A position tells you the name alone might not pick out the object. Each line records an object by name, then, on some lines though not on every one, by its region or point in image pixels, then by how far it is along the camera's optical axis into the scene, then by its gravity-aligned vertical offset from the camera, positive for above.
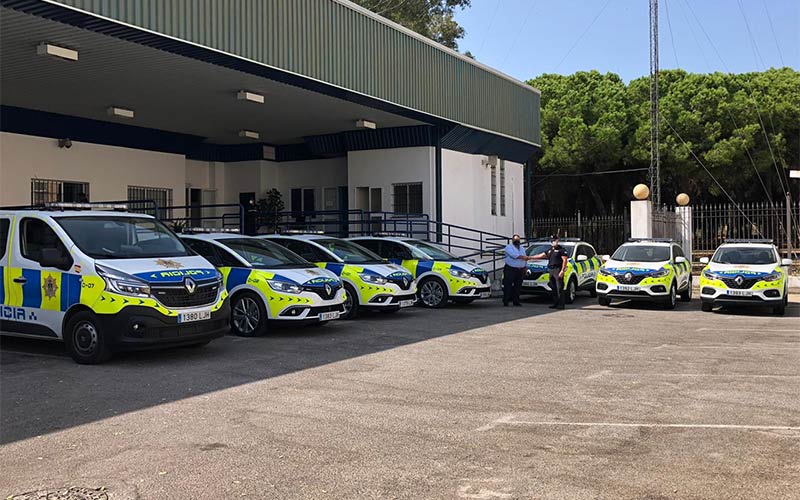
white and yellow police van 9.23 -0.44
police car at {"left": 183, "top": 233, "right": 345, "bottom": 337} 11.75 -0.59
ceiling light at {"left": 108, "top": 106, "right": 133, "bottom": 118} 20.22 +3.74
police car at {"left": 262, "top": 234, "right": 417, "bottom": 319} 14.35 -0.47
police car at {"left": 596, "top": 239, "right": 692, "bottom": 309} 16.91 -0.62
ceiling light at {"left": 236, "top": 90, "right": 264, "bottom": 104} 18.25 +3.72
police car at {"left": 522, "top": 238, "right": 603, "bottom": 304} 18.38 -0.59
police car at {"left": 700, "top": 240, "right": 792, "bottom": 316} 15.84 -0.71
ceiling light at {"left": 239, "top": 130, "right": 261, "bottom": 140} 24.62 +3.79
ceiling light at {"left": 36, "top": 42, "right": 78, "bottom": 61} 13.76 +3.67
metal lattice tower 29.30 +4.86
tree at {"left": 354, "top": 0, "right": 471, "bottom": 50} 43.84 +13.88
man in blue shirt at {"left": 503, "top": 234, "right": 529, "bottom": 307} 17.54 -0.50
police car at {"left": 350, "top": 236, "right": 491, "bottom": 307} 16.62 -0.52
